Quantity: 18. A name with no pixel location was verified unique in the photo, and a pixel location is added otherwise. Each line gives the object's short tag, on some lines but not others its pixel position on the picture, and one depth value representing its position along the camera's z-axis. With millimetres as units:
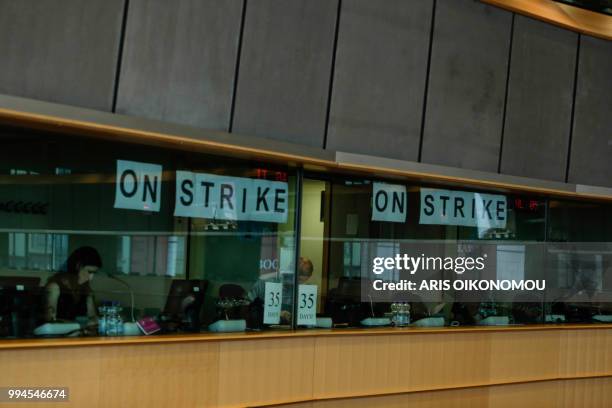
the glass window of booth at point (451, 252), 8742
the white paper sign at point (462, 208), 9594
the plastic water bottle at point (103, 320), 6926
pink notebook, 7203
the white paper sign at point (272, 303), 8203
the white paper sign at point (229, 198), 7555
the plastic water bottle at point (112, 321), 6992
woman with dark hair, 6656
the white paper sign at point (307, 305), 8438
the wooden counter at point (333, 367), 6593
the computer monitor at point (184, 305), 7418
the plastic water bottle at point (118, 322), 7039
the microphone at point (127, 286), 6992
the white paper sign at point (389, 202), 9102
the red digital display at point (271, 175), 8112
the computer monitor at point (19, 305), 6395
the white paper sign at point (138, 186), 7062
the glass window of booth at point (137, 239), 6477
